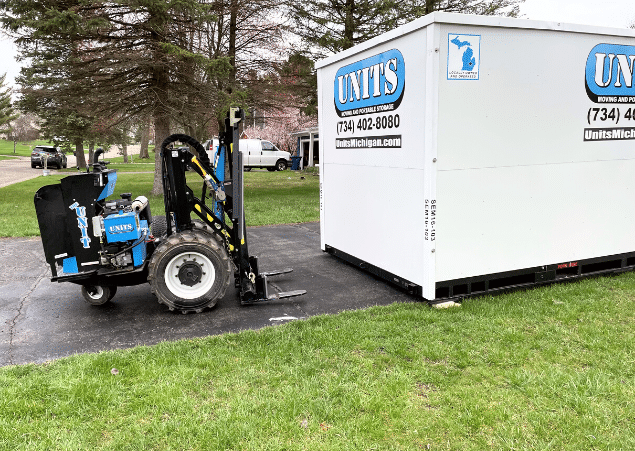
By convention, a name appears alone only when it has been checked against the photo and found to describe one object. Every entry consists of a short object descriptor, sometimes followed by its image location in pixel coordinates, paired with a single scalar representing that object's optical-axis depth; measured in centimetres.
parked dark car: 3675
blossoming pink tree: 4531
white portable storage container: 568
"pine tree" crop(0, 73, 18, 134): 4266
